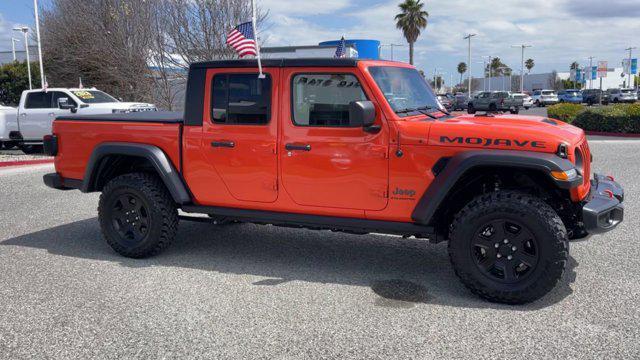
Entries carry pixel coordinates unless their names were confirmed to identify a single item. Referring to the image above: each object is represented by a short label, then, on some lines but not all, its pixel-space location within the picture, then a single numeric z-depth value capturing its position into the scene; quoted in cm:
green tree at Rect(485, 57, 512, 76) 12999
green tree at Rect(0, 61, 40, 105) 3422
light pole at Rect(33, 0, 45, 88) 2586
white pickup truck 1569
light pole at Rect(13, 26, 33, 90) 2969
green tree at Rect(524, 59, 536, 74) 12431
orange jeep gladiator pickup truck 428
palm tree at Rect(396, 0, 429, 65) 5212
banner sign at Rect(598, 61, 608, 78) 3178
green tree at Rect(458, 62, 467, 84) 12728
